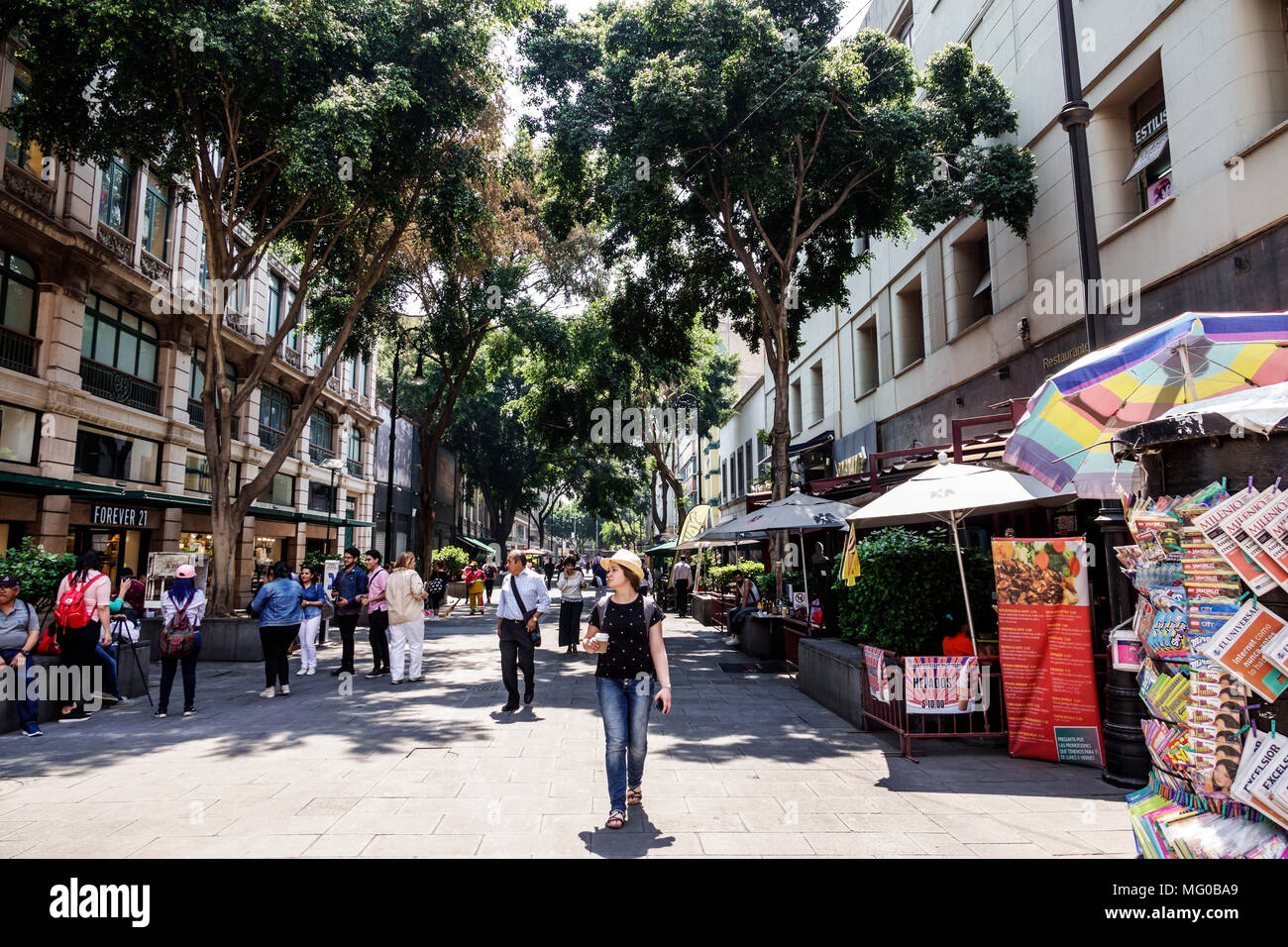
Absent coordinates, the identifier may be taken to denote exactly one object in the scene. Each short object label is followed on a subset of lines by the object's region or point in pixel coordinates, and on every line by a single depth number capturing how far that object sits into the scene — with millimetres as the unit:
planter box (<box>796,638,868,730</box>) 7793
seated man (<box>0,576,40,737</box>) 7012
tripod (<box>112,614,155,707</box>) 9078
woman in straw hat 4883
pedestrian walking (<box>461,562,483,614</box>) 24844
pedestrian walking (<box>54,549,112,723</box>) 7625
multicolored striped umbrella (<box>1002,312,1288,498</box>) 4094
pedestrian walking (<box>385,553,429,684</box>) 10336
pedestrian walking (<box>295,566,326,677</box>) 10836
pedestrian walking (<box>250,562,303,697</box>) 9359
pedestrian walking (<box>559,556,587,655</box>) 13586
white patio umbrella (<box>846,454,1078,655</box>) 6660
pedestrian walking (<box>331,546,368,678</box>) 10805
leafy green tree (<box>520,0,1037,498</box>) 12492
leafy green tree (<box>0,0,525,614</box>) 11305
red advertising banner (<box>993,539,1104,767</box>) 6234
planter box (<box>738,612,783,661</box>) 12969
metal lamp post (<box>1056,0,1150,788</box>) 5523
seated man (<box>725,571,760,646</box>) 14477
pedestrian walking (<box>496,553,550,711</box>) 8539
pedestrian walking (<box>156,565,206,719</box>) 8188
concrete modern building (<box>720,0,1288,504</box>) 8398
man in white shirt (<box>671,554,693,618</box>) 24831
